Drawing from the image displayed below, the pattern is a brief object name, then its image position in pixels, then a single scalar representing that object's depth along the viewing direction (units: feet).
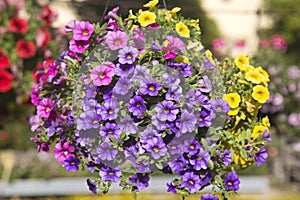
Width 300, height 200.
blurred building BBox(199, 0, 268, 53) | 59.04
